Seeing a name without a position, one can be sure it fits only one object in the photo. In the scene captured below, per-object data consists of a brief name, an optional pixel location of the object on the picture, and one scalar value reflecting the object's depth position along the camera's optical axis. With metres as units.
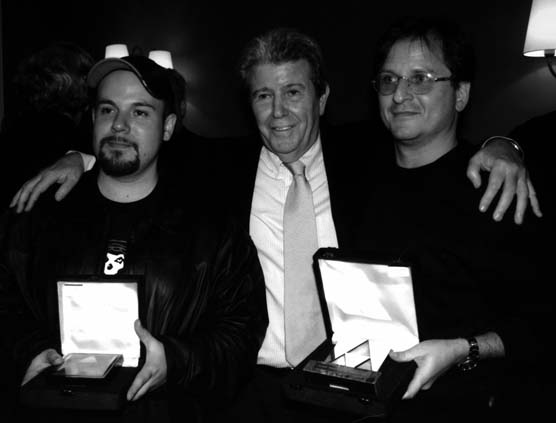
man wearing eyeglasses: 1.43
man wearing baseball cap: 1.61
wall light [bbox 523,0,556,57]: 3.28
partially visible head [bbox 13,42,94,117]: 2.53
